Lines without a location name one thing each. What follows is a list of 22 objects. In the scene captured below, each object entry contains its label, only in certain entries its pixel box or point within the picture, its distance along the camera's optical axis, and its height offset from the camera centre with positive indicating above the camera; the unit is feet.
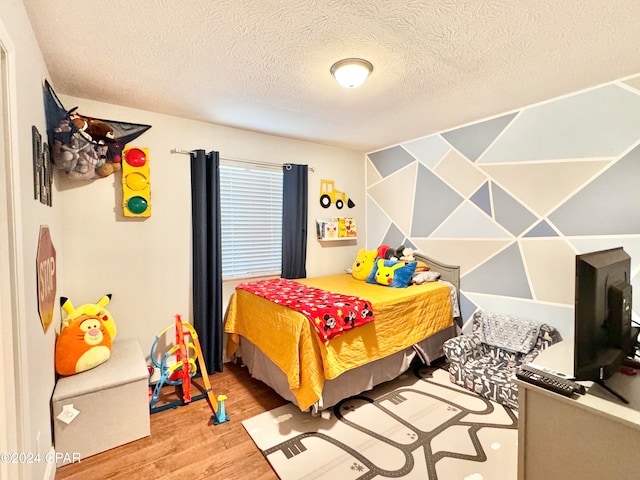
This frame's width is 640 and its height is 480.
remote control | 3.82 -2.05
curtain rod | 8.95 +2.31
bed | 6.58 -2.89
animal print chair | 7.65 -3.51
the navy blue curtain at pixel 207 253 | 8.97 -0.77
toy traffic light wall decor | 8.05 +1.25
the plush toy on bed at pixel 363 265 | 11.24 -1.37
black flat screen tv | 3.73 -1.13
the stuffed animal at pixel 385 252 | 11.50 -0.89
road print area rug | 5.46 -4.45
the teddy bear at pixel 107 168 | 7.51 +1.52
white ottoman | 5.68 -3.67
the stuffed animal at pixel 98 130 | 7.08 +2.38
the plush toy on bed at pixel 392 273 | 9.75 -1.50
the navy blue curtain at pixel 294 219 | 10.92 +0.36
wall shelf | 11.91 +0.00
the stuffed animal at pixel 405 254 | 11.10 -0.95
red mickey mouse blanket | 6.58 -1.86
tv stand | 3.39 -2.53
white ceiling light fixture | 5.94 +3.24
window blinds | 9.92 +0.28
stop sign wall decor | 4.86 -0.88
